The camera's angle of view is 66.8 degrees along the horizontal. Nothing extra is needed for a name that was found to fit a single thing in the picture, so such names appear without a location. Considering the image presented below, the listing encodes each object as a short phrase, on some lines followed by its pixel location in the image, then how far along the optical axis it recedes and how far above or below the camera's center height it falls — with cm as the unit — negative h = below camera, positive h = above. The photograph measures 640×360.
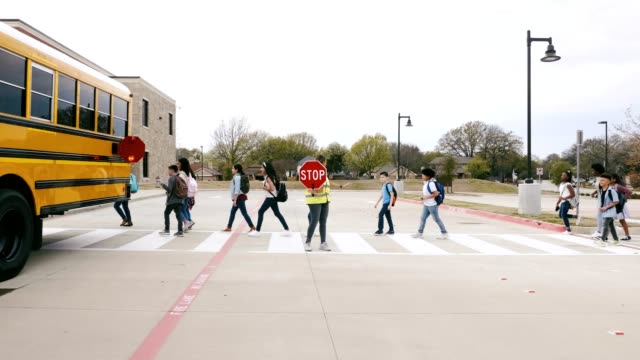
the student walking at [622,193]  1127 -31
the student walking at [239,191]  1191 -41
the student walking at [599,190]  1129 -22
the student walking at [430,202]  1148 -58
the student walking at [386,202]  1184 -61
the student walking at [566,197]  1266 -45
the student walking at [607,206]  1085 -57
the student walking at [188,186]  1193 -36
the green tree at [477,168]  9250 +200
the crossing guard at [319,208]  914 -61
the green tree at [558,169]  7771 +198
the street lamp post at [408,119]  4083 +498
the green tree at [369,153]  10844 +528
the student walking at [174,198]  1102 -56
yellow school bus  638 +48
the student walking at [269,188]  1157 -31
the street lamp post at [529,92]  1756 +325
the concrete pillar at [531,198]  1720 -67
